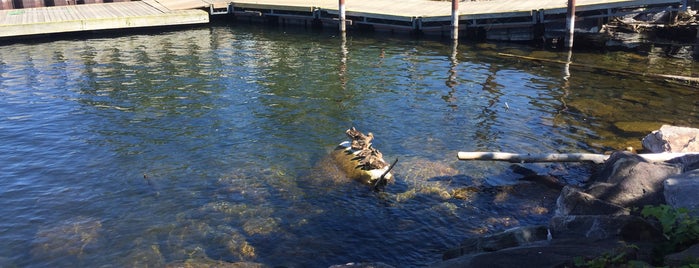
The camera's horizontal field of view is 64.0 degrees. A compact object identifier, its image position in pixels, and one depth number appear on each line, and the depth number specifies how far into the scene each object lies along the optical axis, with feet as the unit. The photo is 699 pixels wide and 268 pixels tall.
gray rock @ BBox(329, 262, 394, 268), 26.11
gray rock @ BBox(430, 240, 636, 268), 21.98
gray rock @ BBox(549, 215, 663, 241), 24.12
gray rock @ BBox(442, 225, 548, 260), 27.96
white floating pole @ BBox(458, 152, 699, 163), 39.63
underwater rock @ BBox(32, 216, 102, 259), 33.01
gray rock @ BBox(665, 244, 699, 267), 19.03
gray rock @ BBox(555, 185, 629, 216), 29.35
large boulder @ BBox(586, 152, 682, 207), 30.81
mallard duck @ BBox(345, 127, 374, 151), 43.32
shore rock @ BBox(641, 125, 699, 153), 40.75
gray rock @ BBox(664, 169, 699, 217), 26.11
